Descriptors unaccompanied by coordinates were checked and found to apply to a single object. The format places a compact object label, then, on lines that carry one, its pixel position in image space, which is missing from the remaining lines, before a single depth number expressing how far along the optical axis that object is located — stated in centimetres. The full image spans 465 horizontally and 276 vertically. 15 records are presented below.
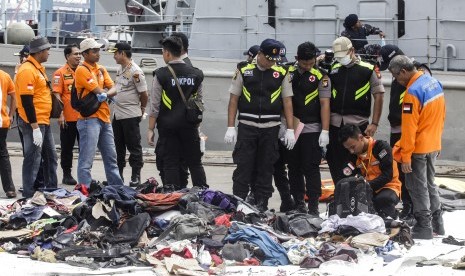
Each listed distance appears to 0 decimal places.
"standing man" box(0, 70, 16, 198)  1126
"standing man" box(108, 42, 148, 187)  1184
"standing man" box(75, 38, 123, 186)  1086
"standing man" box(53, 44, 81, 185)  1220
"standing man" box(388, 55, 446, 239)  887
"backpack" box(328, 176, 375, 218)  888
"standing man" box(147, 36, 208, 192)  1000
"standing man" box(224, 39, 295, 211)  982
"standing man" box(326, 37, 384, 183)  999
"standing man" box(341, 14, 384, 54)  1438
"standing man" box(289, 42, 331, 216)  1002
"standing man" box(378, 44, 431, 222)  1006
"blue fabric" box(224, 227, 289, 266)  800
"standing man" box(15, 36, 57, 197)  1080
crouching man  923
